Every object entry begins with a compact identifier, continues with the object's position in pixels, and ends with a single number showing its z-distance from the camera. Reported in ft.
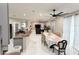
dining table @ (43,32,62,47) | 5.48
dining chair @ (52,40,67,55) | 5.04
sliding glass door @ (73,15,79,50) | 4.84
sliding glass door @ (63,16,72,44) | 5.19
